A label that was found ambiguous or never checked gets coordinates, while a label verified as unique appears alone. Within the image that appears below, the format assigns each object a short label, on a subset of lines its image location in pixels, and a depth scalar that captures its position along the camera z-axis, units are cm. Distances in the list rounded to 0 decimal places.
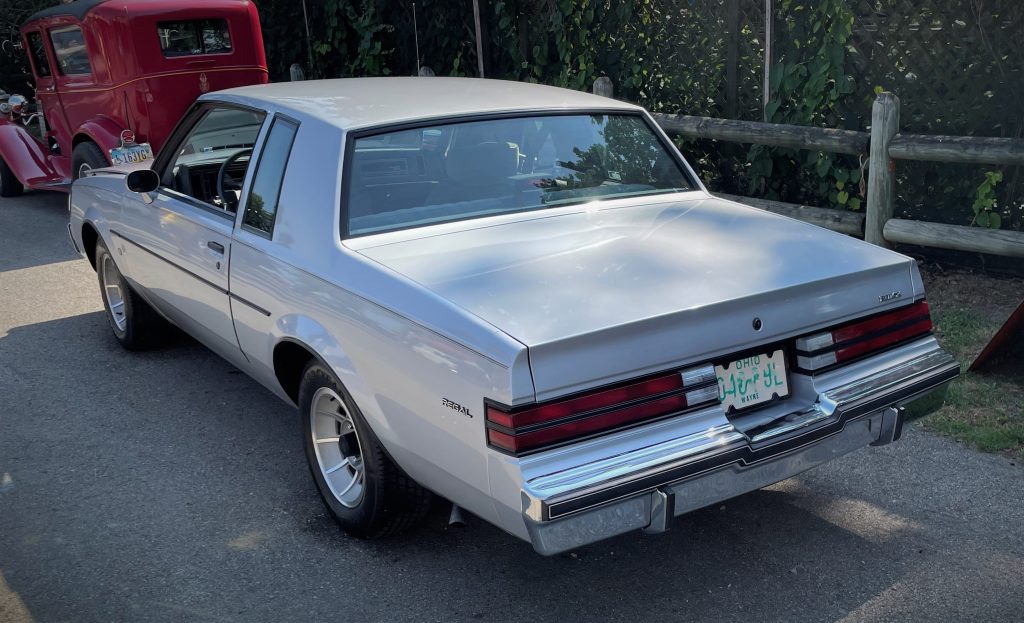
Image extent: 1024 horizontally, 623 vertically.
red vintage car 930
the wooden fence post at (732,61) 751
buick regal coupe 284
